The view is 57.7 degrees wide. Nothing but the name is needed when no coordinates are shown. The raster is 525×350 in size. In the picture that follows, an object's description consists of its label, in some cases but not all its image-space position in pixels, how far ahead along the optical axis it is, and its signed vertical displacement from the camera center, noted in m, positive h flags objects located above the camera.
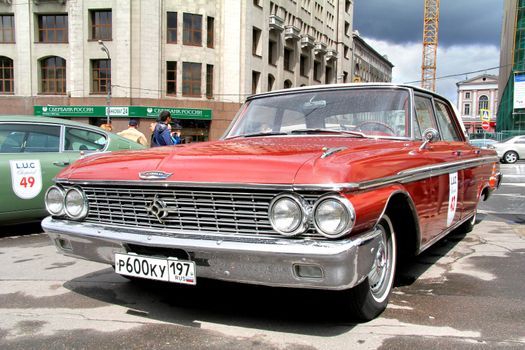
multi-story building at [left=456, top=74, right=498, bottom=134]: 115.12 +10.74
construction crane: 77.25 +17.11
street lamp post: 31.16 +3.14
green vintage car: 5.70 -0.33
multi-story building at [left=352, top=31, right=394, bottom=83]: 66.62 +12.10
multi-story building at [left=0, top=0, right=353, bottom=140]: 32.22 +5.12
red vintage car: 2.49 -0.41
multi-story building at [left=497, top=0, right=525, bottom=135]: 37.78 +5.13
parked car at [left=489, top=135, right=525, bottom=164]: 22.11 -0.49
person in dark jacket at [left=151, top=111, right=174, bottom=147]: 8.45 +0.03
